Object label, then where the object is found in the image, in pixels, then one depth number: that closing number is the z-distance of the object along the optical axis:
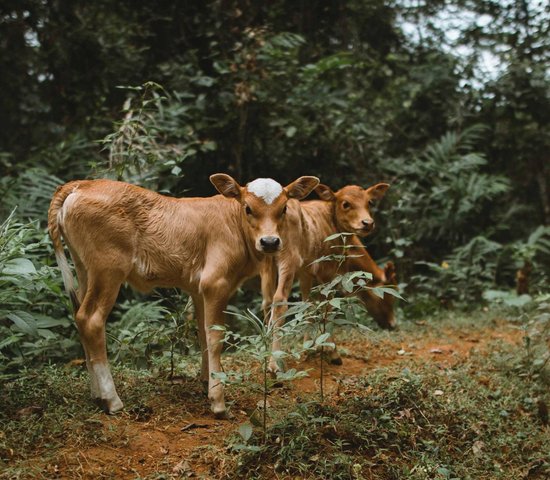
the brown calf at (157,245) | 4.46
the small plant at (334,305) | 4.09
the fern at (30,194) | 8.22
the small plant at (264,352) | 3.90
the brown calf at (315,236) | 5.96
